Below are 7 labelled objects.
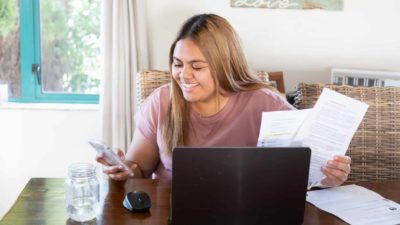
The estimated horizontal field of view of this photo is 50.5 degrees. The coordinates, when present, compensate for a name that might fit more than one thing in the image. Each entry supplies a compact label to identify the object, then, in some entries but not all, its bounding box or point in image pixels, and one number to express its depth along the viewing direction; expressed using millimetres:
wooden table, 1002
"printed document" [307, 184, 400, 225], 1043
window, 2395
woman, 1399
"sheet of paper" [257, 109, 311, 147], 1122
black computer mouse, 1053
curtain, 2141
